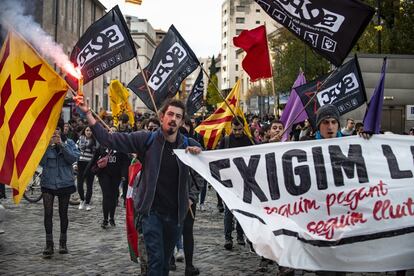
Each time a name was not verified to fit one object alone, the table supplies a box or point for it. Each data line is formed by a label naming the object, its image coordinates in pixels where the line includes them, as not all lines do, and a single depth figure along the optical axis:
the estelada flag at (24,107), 5.66
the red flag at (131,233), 6.45
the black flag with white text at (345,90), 8.74
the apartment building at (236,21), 113.38
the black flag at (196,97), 14.28
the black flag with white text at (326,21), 6.47
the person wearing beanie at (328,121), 5.74
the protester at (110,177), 10.26
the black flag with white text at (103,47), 7.88
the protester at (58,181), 8.01
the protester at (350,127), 12.43
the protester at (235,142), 8.51
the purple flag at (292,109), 9.91
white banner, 4.77
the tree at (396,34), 26.88
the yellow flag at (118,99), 18.67
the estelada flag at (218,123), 12.30
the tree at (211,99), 76.97
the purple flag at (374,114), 6.25
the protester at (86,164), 12.10
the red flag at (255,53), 9.97
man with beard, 5.00
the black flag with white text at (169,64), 9.88
